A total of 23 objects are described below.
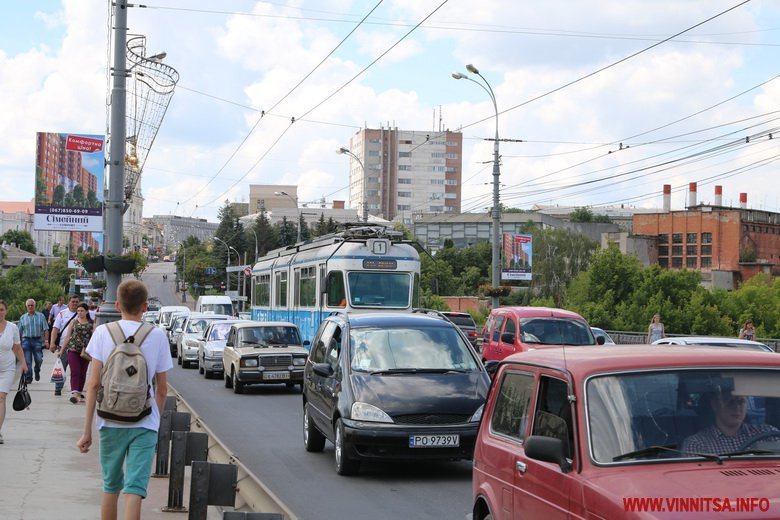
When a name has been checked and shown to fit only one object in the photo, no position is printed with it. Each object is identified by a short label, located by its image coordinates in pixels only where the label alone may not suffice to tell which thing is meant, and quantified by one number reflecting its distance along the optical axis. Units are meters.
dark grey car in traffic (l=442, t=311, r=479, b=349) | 39.97
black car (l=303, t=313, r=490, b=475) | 11.14
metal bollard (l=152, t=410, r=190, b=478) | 10.52
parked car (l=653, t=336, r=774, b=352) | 16.81
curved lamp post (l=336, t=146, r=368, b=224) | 46.71
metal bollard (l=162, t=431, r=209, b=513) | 9.04
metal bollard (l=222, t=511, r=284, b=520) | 5.97
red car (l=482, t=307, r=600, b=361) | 22.61
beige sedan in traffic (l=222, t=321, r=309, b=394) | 23.33
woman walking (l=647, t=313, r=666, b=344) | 28.45
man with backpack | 6.73
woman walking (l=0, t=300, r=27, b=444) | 11.66
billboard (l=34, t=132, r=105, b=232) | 42.19
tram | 26.66
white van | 54.78
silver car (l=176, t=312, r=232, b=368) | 34.19
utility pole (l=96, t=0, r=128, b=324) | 16.17
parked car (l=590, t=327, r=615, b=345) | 31.25
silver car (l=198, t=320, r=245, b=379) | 28.92
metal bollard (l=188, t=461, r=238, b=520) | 7.63
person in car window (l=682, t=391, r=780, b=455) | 4.97
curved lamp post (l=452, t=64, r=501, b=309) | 37.09
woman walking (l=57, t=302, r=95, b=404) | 18.14
